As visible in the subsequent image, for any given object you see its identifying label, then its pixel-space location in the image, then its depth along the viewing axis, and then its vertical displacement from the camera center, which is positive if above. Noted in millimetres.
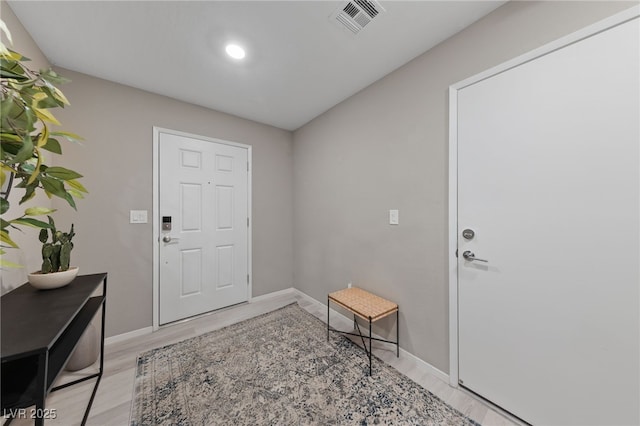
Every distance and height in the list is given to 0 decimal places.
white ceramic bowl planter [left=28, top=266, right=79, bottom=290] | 1229 -387
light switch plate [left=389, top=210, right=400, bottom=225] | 1929 -40
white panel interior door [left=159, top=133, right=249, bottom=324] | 2377 -170
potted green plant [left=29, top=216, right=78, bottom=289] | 1241 -324
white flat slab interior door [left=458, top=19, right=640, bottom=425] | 1023 -108
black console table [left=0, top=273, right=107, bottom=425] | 764 -460
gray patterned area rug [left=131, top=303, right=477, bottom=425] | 1342 -1223
